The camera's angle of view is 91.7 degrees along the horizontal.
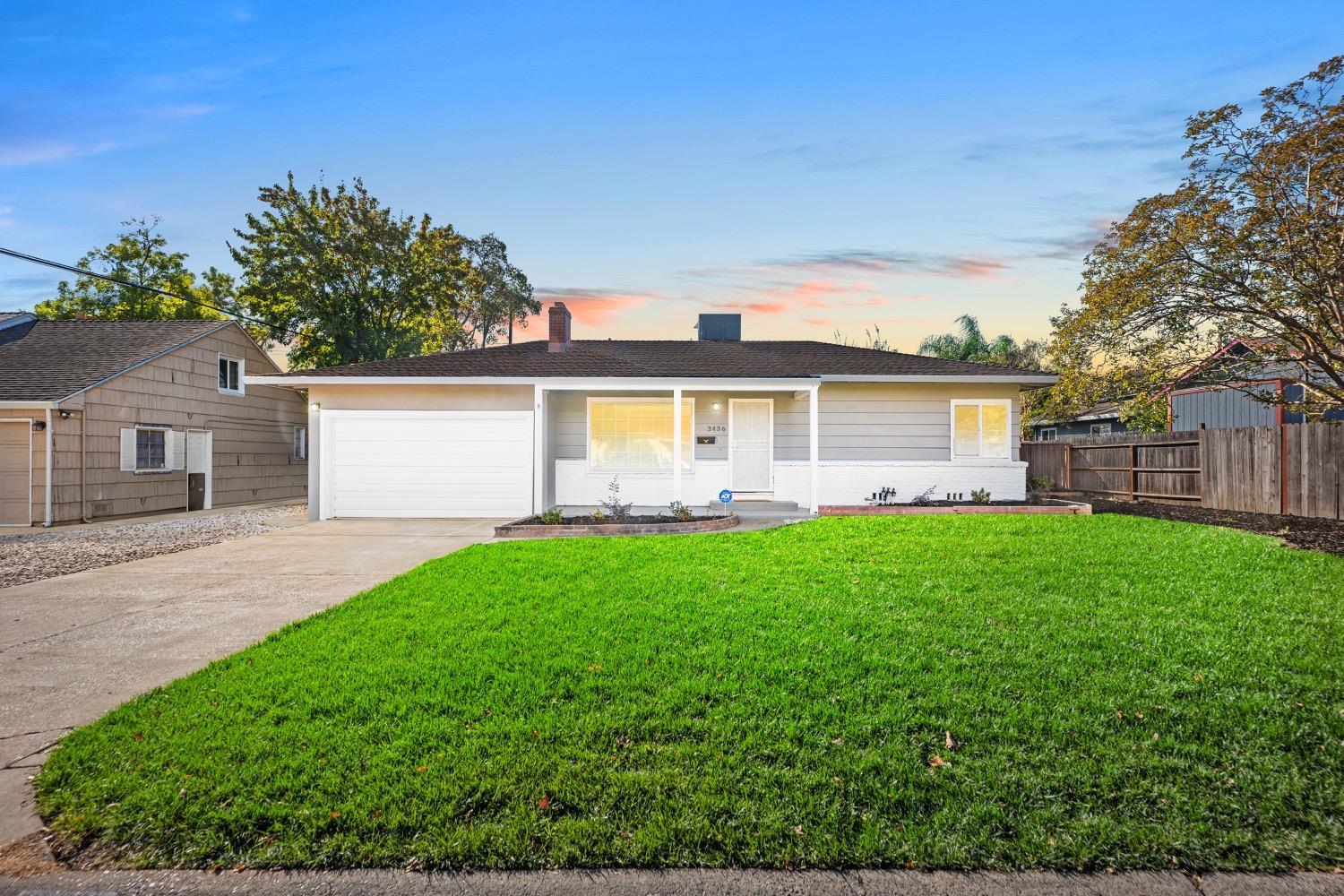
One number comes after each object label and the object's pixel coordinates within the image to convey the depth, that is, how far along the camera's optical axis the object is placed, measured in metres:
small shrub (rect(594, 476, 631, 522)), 11.08
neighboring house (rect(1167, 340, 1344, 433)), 10.61
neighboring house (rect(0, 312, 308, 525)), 13.55
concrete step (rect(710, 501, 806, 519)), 12.30
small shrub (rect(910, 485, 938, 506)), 12.38
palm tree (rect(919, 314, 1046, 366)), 21.27
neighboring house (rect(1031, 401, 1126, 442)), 24.66
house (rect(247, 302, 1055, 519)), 12.97
